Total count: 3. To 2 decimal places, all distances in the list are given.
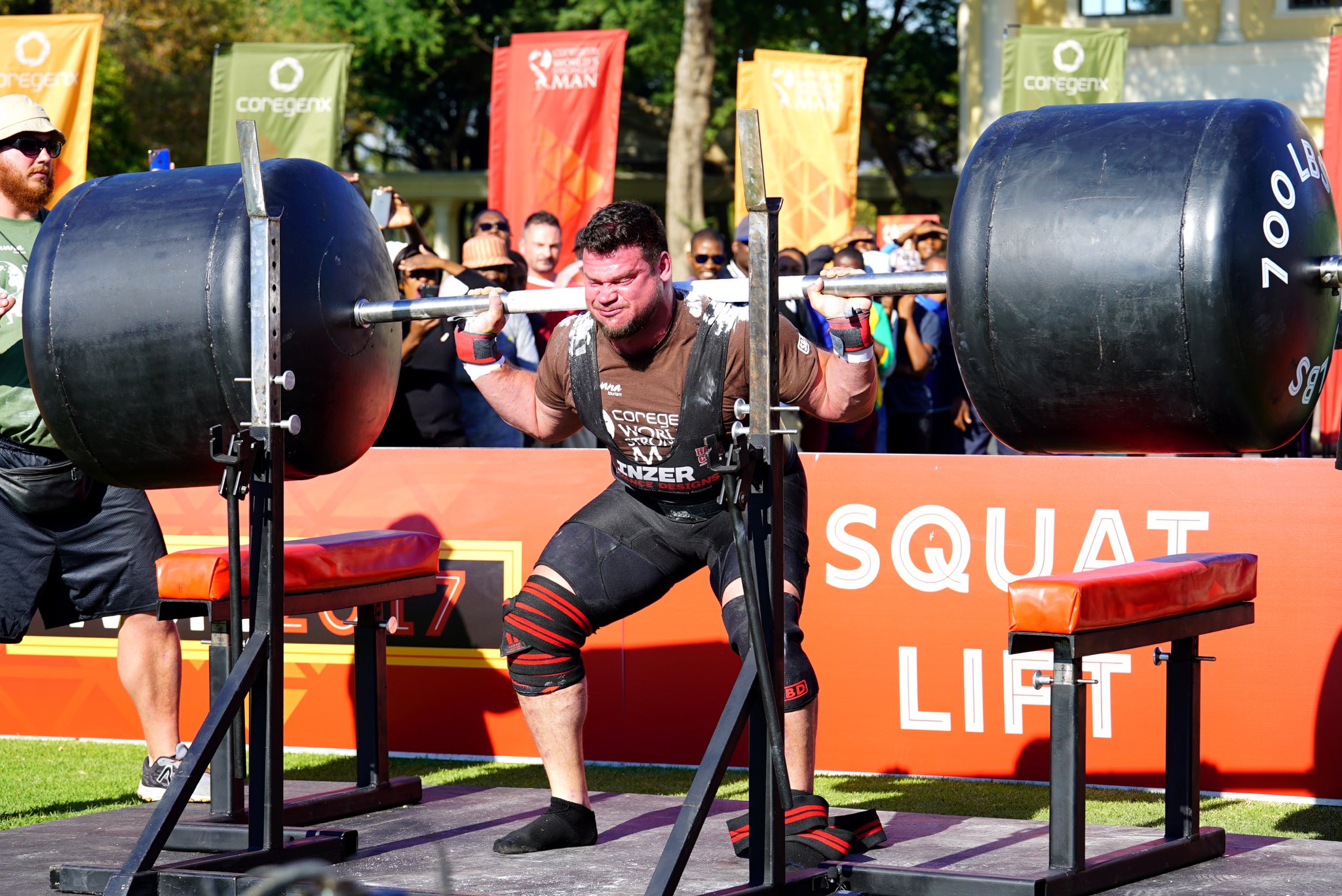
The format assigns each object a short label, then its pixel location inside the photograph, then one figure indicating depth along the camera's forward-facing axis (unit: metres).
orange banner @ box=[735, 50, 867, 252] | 12.69
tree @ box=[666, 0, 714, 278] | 18.31
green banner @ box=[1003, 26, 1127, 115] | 13.50
